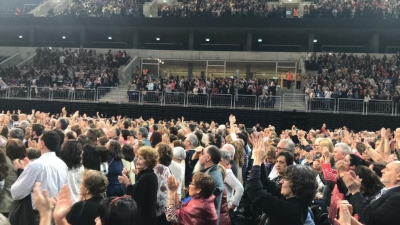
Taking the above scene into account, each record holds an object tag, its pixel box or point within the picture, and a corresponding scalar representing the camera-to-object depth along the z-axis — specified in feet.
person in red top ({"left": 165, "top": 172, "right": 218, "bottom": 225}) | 13.48
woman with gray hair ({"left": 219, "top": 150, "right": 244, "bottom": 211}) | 18.54
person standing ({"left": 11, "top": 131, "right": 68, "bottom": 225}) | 14.16
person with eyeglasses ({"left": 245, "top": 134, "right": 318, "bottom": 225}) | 11.23
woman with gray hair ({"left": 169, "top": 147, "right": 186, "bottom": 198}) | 17.95
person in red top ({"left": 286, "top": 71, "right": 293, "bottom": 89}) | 88.69
